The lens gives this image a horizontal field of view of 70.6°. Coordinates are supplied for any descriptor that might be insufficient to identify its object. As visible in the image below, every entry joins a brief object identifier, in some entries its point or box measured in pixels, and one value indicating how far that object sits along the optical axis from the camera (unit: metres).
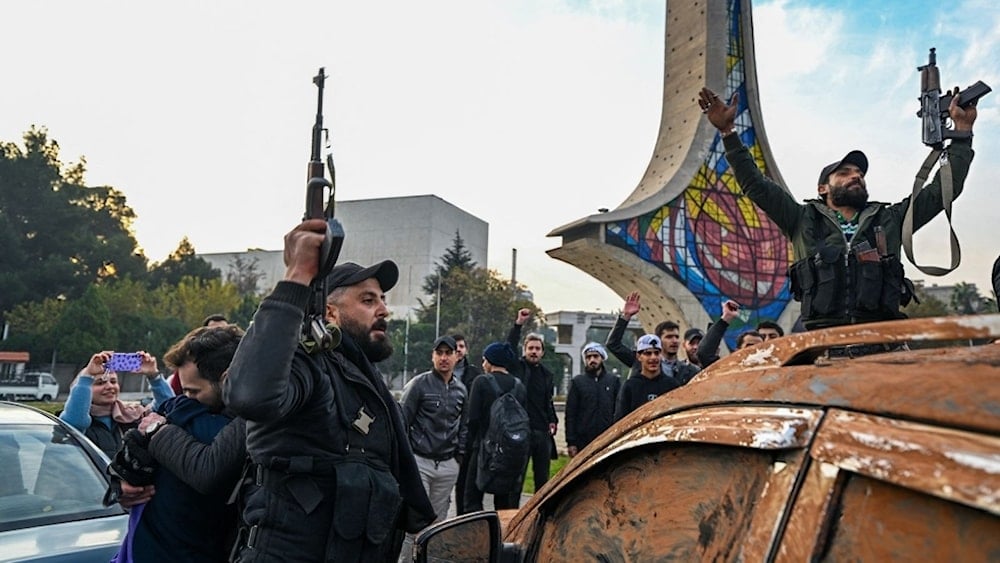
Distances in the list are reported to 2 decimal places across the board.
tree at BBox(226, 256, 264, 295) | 65.12
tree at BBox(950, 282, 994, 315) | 40.10
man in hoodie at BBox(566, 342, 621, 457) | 5.68
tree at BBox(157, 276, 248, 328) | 43.50
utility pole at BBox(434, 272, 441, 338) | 42.91
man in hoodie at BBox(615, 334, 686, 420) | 4.78
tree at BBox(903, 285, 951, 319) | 28.72
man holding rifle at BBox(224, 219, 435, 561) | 1.64
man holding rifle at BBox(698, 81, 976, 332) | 2.78
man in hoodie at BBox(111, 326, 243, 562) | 2.24
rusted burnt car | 0.82
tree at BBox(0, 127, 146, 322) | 35.38
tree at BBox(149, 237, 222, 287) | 53.25
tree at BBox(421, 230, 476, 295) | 47.28
